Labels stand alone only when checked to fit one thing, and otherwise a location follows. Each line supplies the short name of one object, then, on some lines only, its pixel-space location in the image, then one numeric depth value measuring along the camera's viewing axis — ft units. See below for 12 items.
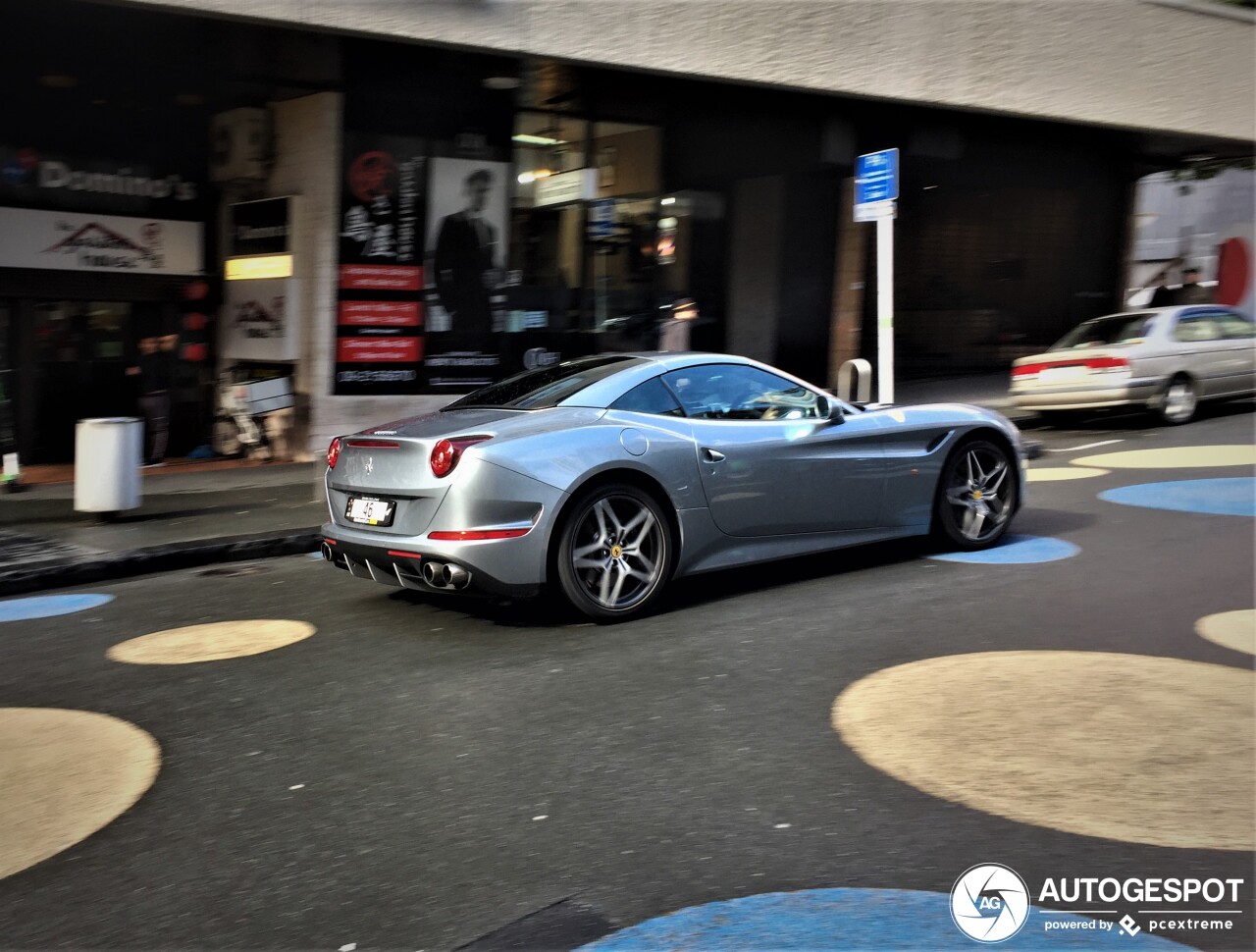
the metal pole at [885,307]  41.50
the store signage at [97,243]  47.88
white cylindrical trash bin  33.65
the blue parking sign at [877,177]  40.52
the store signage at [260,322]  48.65
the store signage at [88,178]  48.14
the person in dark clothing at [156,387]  49.16
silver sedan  49.67
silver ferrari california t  20.07
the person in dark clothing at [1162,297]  83.15
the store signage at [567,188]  52.95
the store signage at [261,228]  49.16
